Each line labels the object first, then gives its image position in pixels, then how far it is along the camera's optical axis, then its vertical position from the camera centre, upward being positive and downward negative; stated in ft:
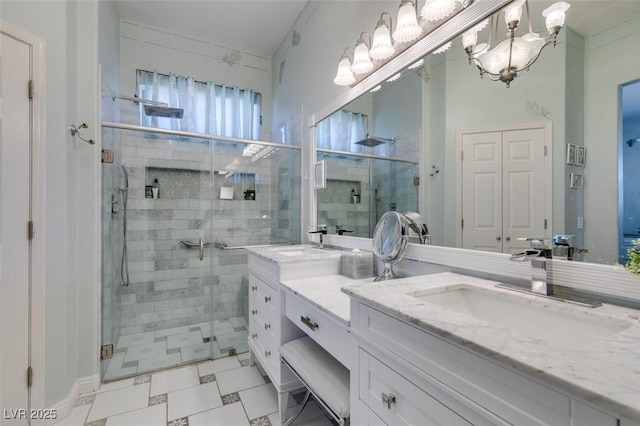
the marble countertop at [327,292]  3.42 -1.20
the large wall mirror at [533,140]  2.63 +0.86
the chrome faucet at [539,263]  2.85 -0.52
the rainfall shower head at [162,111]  9.19 +3.29
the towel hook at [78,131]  5.48 +1.57
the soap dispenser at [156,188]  8.98 +0.73
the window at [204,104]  9.45 +3.81
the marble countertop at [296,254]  5.20 -0.87
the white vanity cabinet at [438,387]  1.54 -1.18
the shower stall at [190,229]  8.14 -0.56
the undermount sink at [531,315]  2.33 -0.97
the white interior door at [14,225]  4.35 -0.21
